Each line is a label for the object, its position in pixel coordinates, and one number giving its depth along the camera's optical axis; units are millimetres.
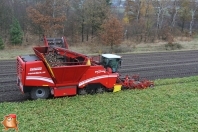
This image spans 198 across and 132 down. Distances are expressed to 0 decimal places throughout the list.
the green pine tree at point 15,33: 34269
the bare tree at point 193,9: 50969
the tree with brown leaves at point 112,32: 33156
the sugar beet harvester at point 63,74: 13102
